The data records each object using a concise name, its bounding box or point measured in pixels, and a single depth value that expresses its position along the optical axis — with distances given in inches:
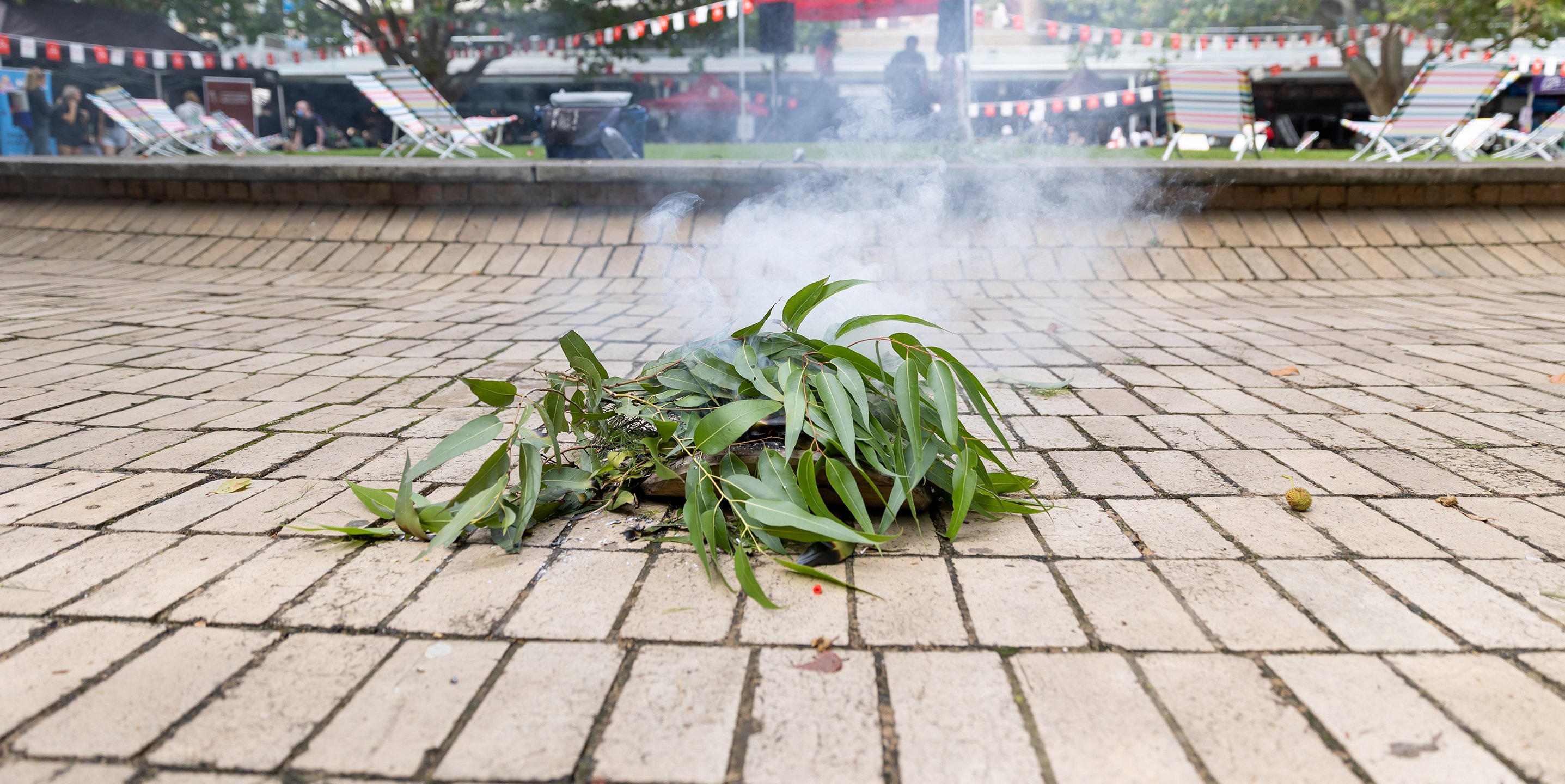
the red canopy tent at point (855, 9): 428.1
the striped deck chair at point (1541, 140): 404.2
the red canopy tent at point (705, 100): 680.4
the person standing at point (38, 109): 491.2
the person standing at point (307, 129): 609.6
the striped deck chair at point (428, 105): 343.9
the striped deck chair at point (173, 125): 441.1
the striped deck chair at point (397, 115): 351.6
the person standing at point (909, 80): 402.9
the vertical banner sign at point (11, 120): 500.4
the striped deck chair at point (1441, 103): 306.8
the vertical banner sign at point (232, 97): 629.3
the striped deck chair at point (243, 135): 488.4
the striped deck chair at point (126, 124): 422.9
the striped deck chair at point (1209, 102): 301.0
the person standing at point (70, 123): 511.5
